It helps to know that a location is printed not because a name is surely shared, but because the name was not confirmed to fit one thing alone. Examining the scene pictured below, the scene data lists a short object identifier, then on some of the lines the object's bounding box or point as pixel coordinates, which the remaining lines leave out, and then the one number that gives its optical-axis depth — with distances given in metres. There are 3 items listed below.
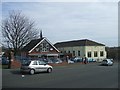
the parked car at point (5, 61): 19.90
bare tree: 24.10
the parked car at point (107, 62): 21.92
